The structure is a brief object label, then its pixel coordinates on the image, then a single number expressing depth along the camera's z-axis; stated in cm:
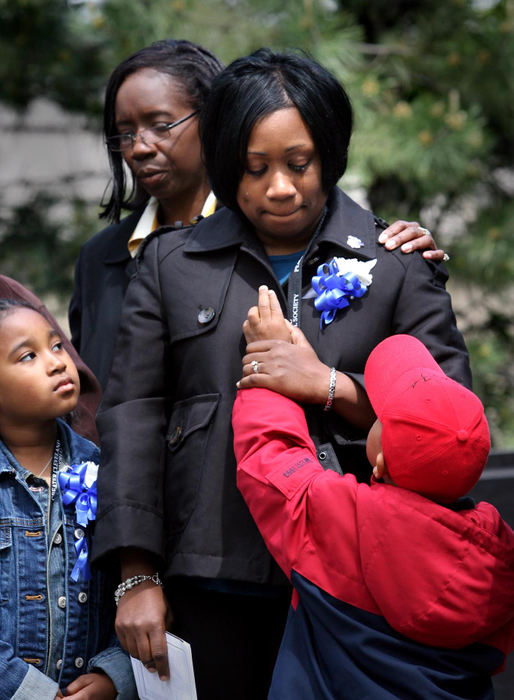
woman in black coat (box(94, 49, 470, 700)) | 293
